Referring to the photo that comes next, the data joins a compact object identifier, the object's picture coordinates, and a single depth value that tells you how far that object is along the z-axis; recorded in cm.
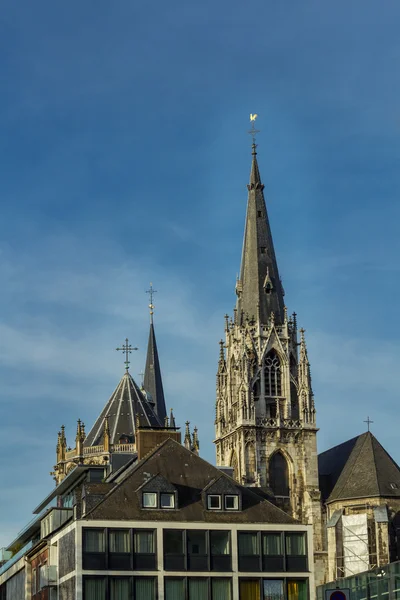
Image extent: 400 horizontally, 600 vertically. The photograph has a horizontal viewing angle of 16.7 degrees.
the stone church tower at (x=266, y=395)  10962
